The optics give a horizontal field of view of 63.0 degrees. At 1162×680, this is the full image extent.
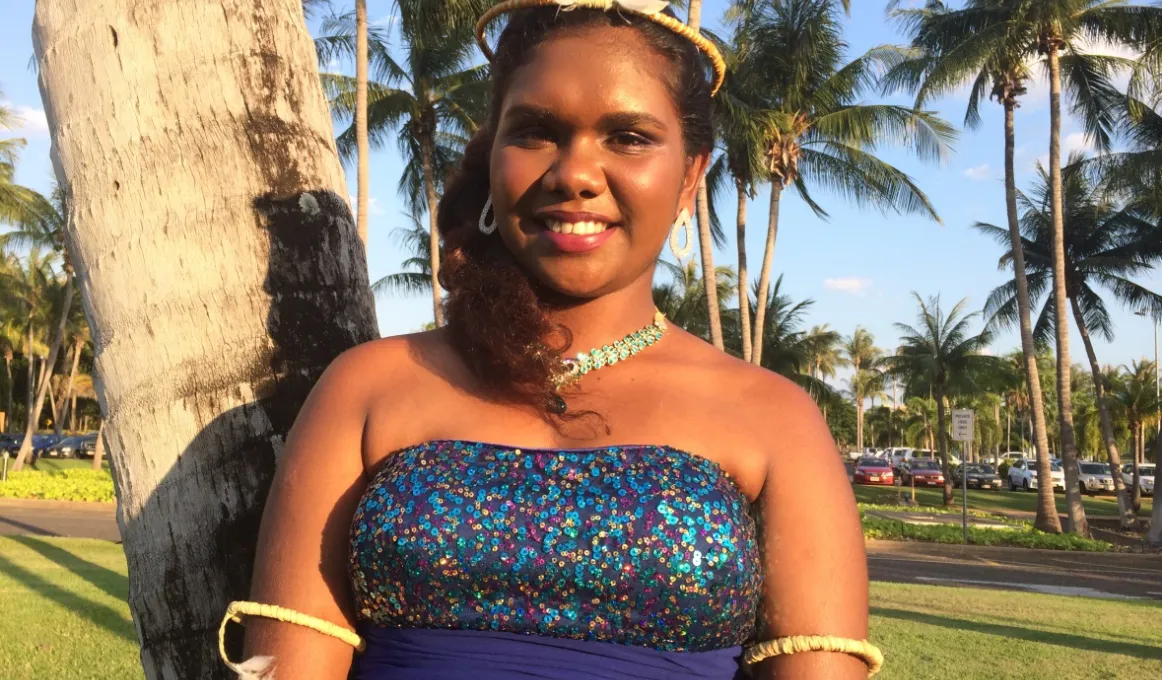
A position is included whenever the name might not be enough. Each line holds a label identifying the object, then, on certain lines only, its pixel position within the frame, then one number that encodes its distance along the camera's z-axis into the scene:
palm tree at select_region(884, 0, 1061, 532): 19.69
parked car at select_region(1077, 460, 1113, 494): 37.75
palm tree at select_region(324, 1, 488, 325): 20.97
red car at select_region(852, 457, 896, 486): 36.75
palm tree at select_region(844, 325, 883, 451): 75.00
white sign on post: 18.09
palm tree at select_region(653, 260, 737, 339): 32.16
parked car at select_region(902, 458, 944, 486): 38.31
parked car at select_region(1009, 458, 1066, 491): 39.83
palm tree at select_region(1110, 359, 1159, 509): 42.03
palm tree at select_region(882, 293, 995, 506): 35.16
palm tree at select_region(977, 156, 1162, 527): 28.64
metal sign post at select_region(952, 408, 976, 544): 18.06
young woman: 1.51
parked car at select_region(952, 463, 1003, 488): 40.38
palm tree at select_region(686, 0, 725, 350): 17.42
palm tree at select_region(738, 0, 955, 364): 20.59
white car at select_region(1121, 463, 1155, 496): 36.19
